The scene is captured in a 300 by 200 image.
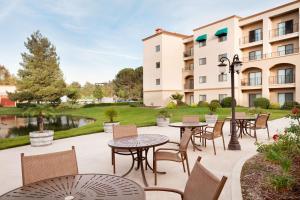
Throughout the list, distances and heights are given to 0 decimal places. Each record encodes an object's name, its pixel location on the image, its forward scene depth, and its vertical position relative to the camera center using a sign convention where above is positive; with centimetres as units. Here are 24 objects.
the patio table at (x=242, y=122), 982 -124
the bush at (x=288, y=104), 2356 -111
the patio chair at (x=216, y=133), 740 -125
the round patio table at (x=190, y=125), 796 -106
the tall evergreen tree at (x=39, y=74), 3744 +398
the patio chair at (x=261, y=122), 934 -113
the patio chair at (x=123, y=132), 577 -94
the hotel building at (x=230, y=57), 2595 +488
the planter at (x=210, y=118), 1536 -155
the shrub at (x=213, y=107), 1588 -83
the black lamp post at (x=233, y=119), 783 -85
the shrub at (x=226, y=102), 2707 -86
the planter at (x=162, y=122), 1412 -160
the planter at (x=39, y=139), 891 -159
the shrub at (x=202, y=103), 2939 -104
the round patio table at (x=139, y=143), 480 -103
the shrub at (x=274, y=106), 2509 -130
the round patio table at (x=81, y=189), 237 -102
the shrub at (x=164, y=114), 1430 -113
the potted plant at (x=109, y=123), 1208 -135
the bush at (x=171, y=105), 3050 -127
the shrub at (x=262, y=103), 2516 -96
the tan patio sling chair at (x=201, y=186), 215 -94
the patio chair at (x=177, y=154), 504 -134
